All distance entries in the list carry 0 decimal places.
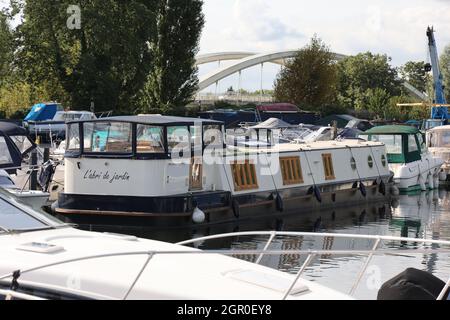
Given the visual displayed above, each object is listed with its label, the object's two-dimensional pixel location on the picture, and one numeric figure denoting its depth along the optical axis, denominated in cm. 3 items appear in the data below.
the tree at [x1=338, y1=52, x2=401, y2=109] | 9544
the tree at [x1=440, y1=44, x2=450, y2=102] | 10690
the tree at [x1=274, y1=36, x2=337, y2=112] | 7250
